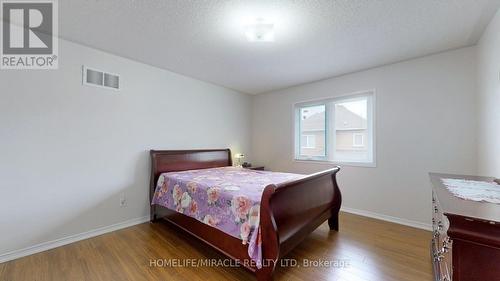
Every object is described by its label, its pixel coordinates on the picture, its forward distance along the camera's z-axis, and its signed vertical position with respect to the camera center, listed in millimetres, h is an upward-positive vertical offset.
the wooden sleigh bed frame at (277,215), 1641 -756
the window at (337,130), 3432 +206
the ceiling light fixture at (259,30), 2057 +1117
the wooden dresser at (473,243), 735 -377
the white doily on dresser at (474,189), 1097 -307
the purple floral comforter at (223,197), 1748 -609
